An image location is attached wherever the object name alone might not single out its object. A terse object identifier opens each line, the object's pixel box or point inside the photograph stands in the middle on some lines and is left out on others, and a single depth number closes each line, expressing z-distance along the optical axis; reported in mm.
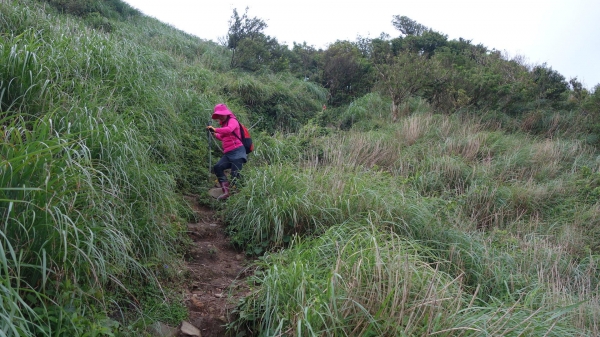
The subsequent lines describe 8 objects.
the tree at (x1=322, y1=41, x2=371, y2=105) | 14617
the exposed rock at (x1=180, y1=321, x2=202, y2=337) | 3148
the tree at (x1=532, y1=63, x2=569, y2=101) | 12656
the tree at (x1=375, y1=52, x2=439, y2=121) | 12414
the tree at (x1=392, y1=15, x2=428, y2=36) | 21531
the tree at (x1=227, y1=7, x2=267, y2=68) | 14789
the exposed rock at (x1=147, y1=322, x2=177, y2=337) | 2994
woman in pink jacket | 6433
